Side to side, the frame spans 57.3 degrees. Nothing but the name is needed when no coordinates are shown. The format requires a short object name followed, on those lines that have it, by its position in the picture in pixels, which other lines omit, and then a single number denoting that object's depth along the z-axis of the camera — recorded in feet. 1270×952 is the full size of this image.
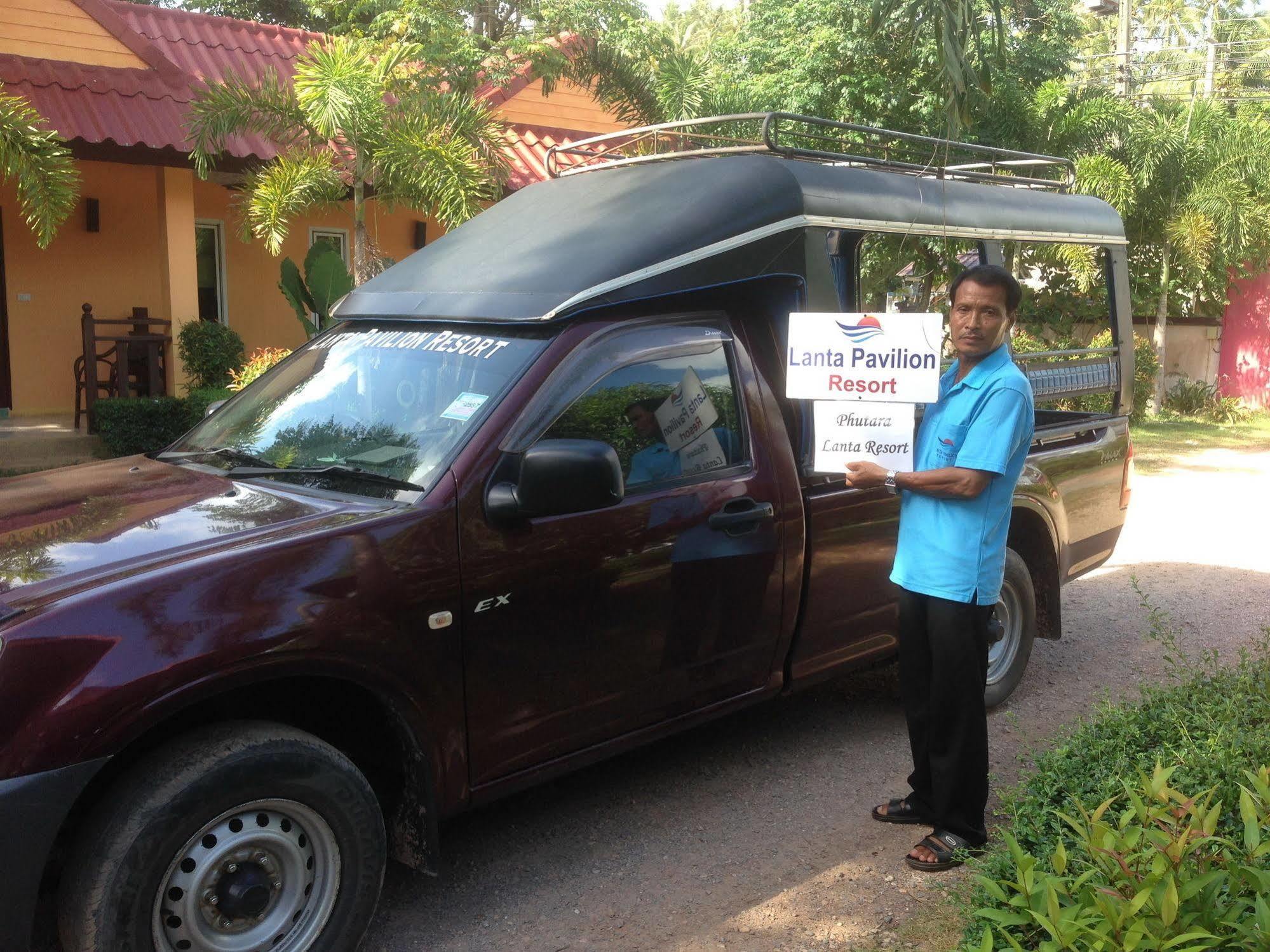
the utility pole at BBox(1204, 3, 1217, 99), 112.98
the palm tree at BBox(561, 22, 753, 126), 45.39
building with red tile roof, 37.40
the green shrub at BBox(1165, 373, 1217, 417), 65.10
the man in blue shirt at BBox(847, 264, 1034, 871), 12.42
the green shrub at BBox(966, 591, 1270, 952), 10.60
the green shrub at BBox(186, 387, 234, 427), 37.19
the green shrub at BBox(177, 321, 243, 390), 40.52
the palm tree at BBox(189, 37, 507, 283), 31.60
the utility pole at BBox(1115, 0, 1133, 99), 80.84
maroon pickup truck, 9.32
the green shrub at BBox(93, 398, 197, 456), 35.52
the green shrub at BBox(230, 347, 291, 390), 36.91
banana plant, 37.32
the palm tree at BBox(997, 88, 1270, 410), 53.16
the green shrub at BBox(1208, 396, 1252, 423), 63.98
